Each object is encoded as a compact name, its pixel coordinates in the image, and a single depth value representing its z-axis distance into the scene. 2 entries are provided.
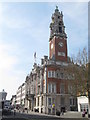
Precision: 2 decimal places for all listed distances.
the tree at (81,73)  32.97
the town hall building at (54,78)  58.43
